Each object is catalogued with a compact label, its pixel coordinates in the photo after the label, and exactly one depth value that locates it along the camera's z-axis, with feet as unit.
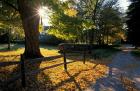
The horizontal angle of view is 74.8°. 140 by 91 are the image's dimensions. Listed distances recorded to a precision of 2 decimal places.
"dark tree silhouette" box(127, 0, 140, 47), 50.13
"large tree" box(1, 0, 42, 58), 23.13
